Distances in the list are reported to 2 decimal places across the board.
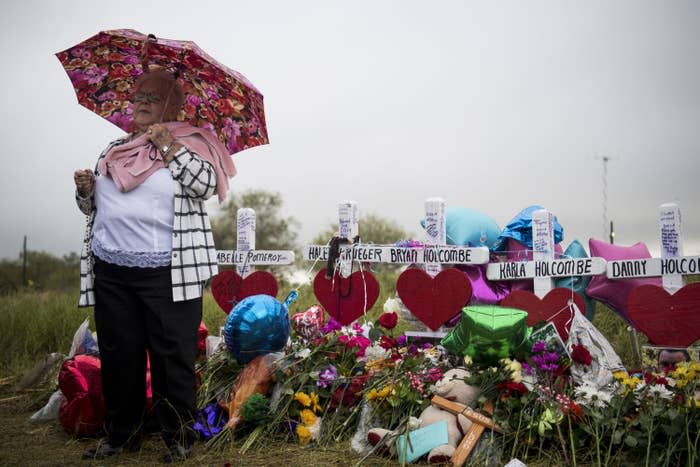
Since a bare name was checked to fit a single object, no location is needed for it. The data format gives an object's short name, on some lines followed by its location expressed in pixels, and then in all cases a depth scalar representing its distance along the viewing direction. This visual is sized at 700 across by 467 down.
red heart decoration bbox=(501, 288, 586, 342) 3.92
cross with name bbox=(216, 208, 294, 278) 4.94
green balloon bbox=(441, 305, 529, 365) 3.35
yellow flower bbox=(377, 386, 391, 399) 3.50
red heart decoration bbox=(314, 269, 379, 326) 4.49
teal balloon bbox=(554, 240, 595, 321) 4.26
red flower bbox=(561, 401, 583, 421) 3.15
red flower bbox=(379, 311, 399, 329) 3.96
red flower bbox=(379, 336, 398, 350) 3.86
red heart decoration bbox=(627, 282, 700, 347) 3.72
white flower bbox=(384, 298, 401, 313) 5.12
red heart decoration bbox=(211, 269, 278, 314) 4.89
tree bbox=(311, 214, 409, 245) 20.83
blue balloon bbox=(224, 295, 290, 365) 3.86
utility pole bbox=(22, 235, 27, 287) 16.48
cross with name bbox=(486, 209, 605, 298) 4.01
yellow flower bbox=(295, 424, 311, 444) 3.51
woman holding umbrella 3.36
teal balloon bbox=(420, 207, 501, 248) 4.60
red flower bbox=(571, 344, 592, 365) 3.39
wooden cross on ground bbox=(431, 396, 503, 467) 3.10
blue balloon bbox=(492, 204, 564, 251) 4.43
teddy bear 3.12
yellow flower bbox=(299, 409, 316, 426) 3.58
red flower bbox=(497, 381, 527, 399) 3.23
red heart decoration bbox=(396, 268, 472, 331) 4.15
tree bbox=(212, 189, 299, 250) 21.11
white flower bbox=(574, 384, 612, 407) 3.24
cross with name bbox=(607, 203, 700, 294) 3.76
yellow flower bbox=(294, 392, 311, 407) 3.63
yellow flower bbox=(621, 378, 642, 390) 3.19
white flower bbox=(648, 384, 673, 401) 3.18
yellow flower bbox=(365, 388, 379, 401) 3.51
